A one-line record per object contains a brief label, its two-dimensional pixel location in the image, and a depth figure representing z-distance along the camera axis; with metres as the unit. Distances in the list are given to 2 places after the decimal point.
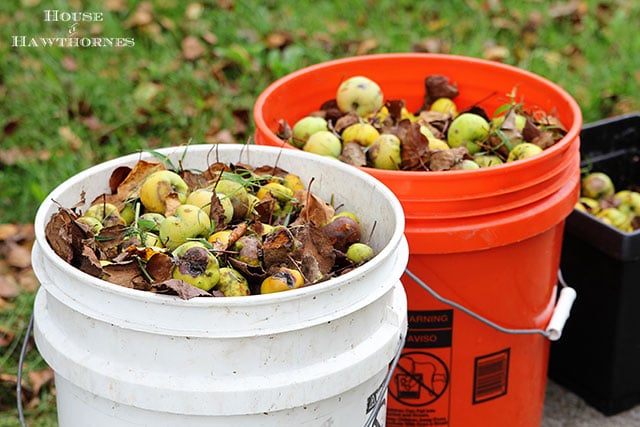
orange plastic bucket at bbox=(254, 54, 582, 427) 2.10
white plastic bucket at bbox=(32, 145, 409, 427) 1.57
